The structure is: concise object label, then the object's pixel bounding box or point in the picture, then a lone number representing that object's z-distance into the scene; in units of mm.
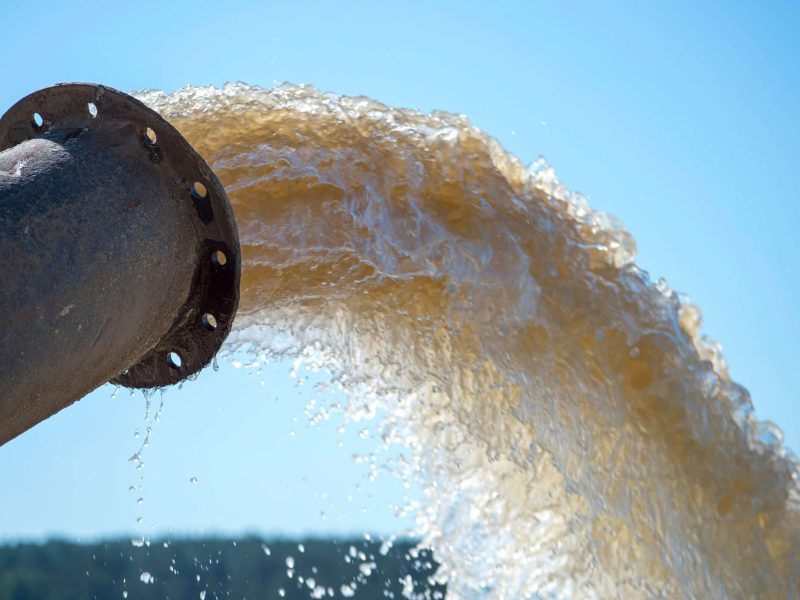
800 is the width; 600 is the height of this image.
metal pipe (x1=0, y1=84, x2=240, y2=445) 1923
